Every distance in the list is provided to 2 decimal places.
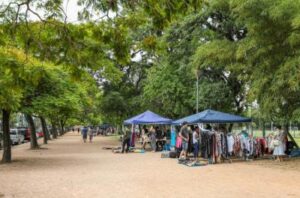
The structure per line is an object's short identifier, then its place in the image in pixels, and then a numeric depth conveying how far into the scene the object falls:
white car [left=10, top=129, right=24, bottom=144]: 45.72
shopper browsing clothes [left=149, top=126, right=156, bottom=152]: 31.14
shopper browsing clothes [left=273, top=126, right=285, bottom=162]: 22.09
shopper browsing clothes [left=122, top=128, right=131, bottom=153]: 29.60
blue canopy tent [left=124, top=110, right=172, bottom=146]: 31.61
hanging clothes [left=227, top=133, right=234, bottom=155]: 22.11
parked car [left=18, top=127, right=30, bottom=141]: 52.64
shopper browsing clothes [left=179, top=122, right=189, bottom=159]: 22.25
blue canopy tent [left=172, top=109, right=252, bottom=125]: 23.38
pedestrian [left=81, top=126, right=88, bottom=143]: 50.52
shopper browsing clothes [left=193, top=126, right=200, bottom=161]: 22.18
